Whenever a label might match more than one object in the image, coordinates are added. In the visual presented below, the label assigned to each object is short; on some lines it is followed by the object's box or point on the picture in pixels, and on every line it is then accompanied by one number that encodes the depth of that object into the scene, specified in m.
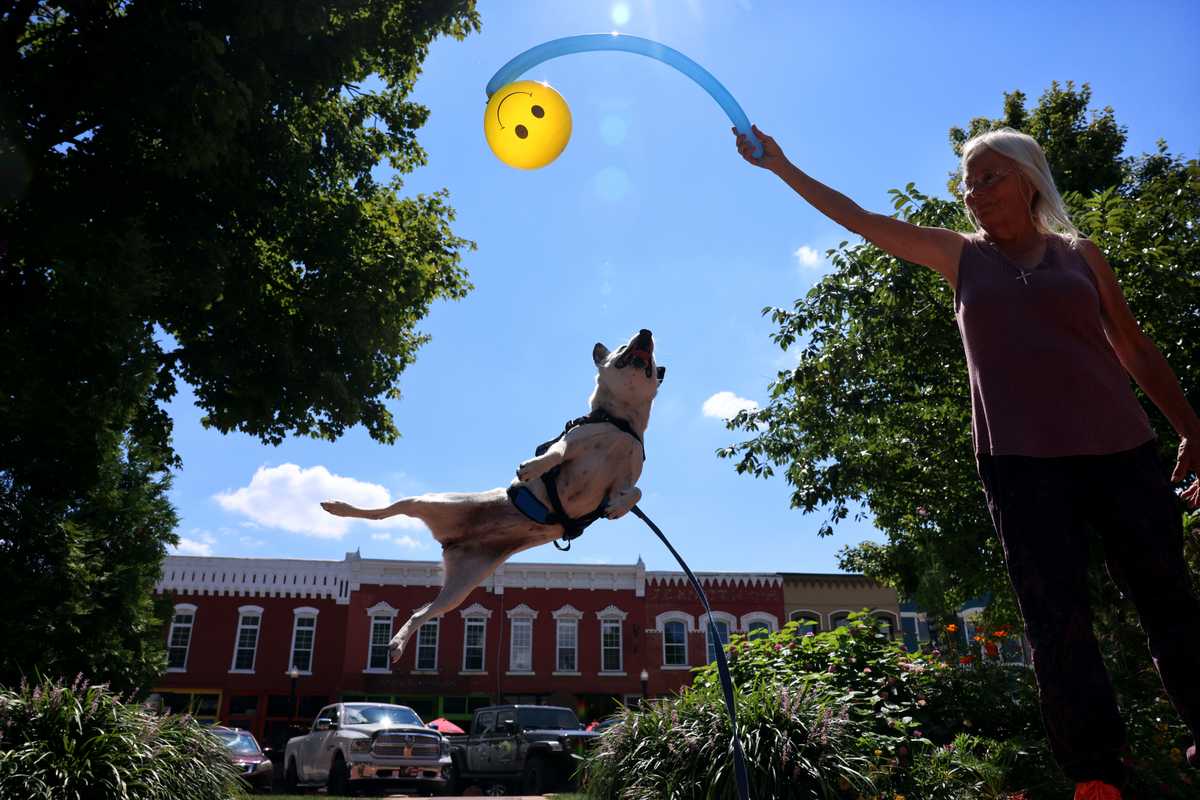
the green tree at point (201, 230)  7.67
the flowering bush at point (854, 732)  5.16
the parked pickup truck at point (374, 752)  11.33
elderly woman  1.67
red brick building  26.22
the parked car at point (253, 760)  12.98
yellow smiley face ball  2.87
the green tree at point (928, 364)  8.20
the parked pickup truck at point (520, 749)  11.65
